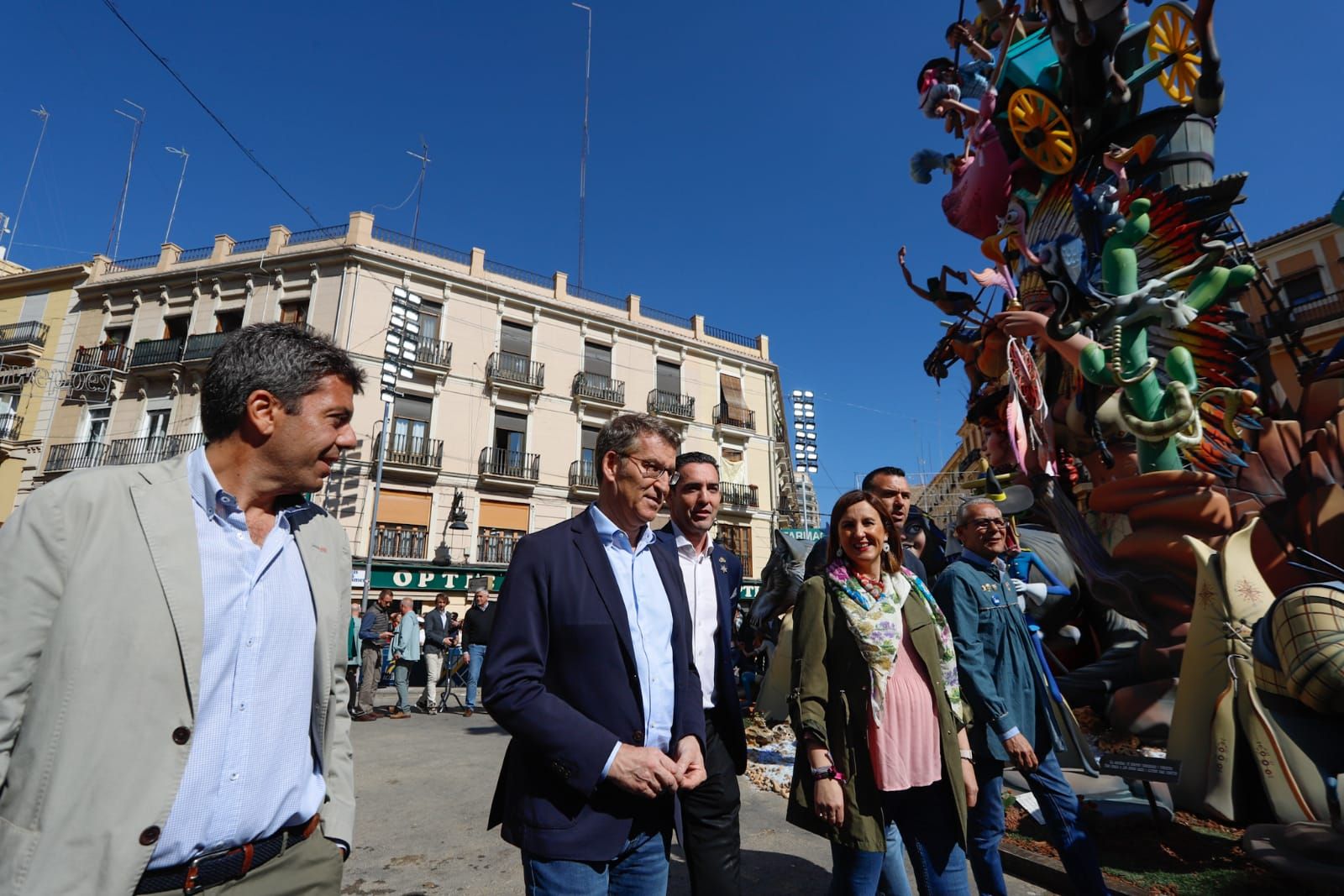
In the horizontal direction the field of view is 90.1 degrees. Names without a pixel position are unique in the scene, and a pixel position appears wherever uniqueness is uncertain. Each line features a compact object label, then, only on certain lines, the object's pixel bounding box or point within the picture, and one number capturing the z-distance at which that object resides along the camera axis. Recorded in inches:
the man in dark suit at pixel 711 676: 90.4
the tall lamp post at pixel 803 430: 1078.4
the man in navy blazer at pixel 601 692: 68.2
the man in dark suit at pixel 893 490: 145.0
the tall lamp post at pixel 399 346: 657.6
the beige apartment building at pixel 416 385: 787.4
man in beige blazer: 47.1
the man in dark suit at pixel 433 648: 405.7
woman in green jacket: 89.3
